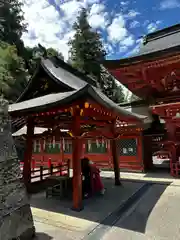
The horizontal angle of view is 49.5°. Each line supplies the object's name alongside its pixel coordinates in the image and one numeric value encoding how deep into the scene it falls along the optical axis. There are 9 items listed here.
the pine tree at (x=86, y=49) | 31.11
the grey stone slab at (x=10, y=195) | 3.01
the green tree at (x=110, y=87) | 30.38
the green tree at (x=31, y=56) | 25.45
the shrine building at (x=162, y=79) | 7.69
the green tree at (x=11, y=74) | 15.69
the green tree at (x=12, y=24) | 25.38
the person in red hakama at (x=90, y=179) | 6.34
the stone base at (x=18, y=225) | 2.95
